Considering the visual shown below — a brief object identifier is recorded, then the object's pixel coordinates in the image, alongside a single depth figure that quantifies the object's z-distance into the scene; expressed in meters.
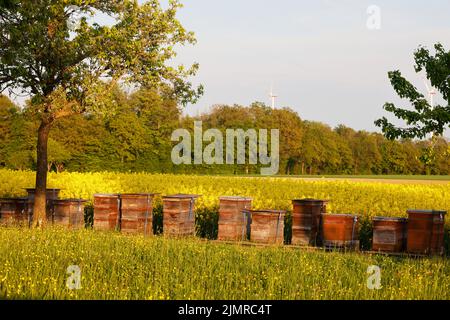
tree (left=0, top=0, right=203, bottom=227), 21.09
